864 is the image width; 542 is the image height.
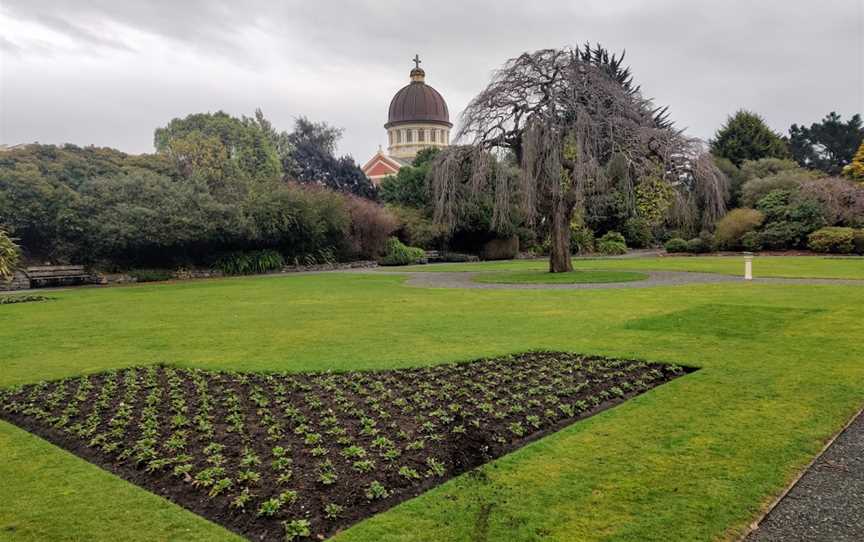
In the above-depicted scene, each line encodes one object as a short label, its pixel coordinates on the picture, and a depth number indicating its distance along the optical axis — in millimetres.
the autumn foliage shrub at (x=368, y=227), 32531
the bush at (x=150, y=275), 23203
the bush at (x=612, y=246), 40969
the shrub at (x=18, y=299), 15574
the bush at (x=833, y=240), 30188
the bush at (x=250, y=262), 26125
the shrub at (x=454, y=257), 36594
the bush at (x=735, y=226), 34625
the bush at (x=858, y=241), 30172
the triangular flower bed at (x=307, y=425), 3564
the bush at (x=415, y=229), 35812
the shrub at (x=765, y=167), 42500
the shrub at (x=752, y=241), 33938
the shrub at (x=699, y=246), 36594
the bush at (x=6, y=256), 16531
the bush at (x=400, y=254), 32281
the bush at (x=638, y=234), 45875
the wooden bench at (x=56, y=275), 20891
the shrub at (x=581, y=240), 40969
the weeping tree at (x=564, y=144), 18109
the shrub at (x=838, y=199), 32469
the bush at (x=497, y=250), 39062
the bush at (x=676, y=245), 37719
